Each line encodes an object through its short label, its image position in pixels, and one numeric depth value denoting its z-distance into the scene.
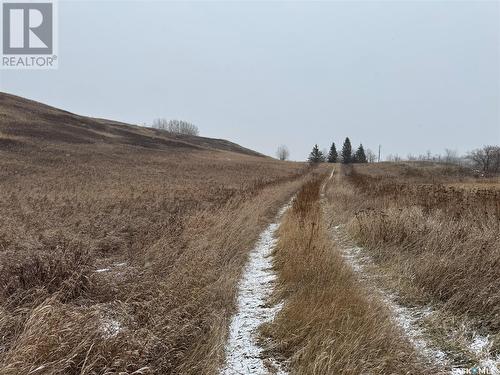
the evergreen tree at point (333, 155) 101.62
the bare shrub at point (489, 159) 70.12
